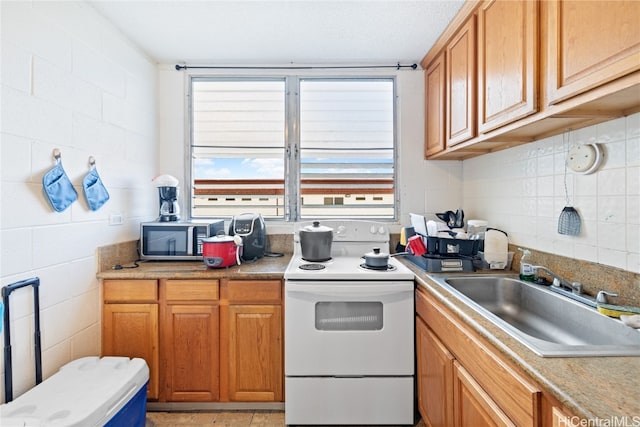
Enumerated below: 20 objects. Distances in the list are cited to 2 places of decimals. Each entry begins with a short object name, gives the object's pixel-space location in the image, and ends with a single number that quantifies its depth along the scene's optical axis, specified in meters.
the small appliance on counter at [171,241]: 2.05
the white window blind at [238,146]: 2.51
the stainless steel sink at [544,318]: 0.84
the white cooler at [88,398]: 1.13
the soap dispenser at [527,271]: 1.53
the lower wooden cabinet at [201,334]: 1.79
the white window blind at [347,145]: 2.51
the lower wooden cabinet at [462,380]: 0.81
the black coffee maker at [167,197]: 2.17
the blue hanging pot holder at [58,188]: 1.41
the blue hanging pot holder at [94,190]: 1.65
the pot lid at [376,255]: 1.81
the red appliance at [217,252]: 1.86
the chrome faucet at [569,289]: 1.21
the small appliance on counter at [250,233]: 2.08
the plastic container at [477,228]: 1.89
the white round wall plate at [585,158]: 1.25
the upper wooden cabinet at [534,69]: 0.88
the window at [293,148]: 2.51
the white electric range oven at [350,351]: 1.67
